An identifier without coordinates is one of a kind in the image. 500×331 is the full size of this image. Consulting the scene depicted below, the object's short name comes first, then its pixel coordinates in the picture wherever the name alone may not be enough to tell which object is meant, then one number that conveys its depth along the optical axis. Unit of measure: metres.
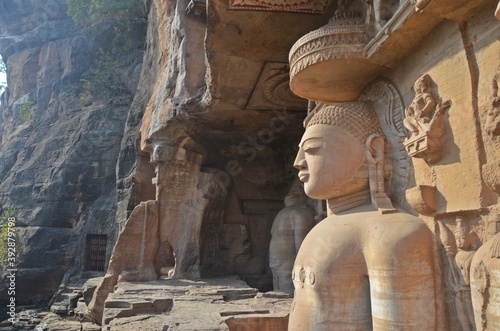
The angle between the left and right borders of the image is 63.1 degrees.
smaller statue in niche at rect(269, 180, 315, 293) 6.77
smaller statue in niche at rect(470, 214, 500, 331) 1.67
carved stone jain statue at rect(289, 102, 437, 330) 2.07
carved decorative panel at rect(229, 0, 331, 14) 3.58
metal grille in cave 14.63
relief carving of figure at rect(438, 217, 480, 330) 1.89
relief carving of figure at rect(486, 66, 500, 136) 1.68
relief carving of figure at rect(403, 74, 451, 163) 2.05
